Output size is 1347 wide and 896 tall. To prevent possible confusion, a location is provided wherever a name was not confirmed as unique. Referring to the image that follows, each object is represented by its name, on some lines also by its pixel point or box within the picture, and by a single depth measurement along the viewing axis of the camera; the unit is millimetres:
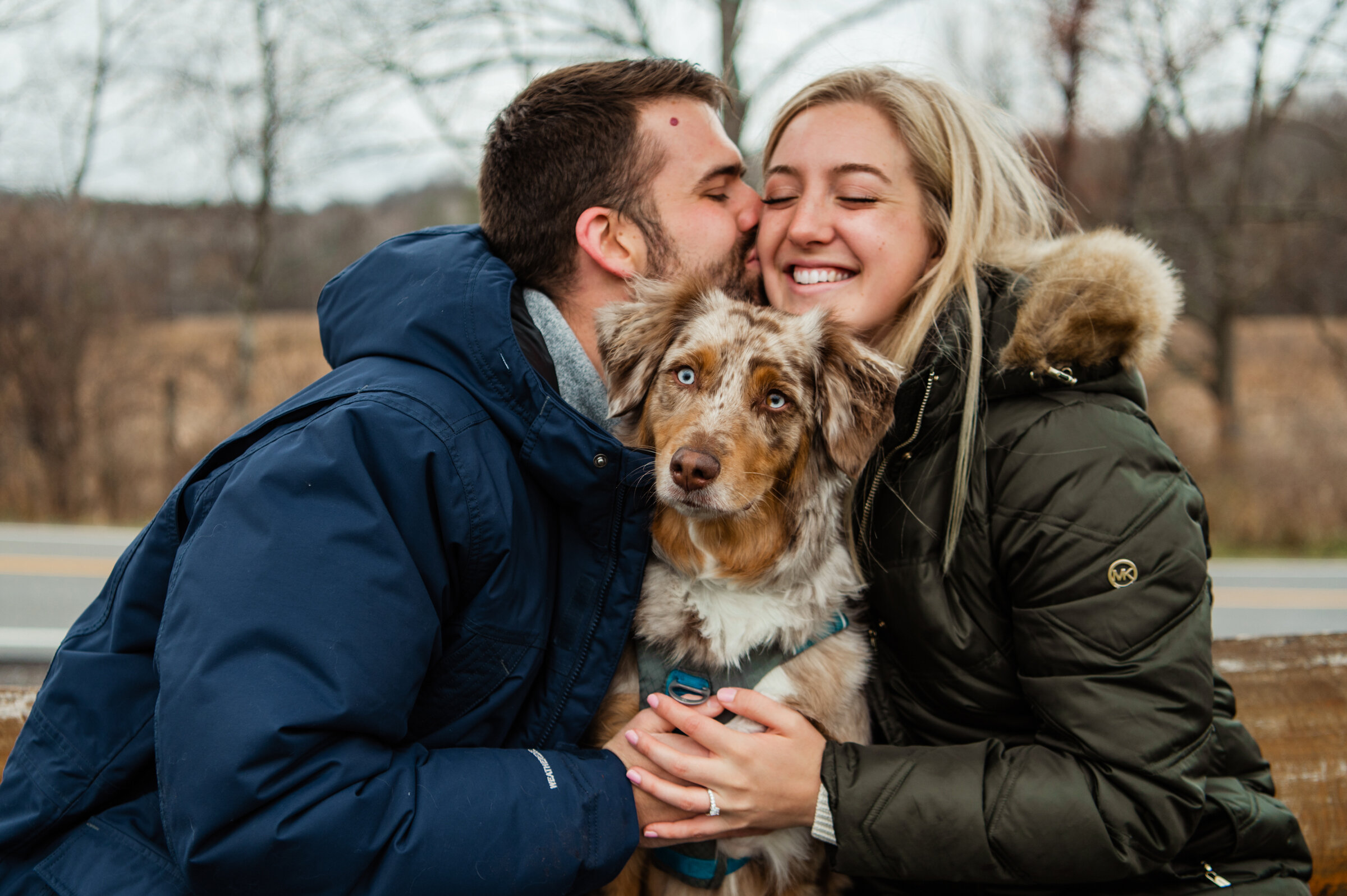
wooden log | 2828
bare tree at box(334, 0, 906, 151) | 8812
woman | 2160
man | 1748
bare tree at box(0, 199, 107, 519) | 12188
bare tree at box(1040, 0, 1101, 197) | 11656
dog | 2596
